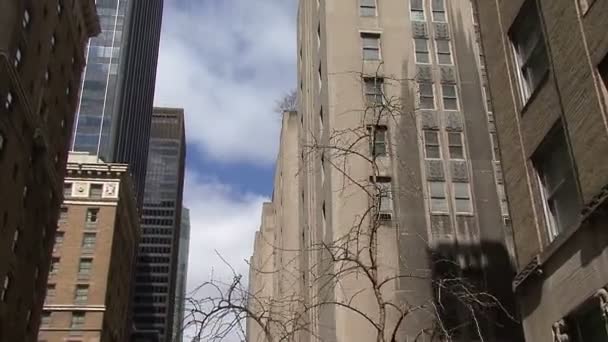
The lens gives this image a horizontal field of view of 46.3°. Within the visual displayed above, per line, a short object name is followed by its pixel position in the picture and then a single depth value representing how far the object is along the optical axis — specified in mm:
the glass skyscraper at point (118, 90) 139375
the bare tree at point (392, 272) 30172
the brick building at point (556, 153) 13375
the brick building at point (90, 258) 87625
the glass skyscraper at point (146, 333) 179362
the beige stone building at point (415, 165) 30984
